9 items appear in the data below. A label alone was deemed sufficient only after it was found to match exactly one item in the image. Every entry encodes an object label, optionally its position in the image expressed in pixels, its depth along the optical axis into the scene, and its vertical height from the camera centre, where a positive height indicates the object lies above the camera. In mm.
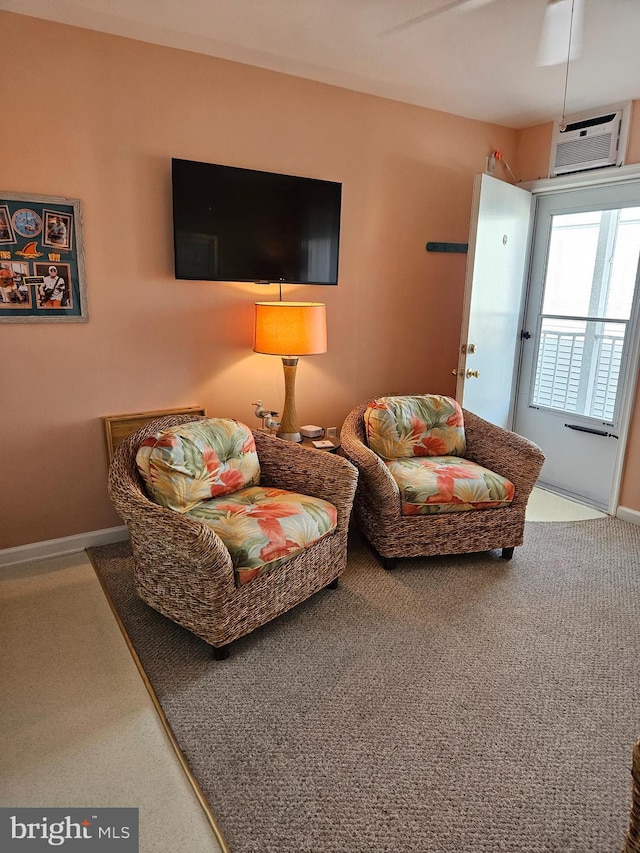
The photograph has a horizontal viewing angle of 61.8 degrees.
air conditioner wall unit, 3166 +1024
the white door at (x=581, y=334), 3338 -153
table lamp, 2730 -138
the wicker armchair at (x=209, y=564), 1902 -1014
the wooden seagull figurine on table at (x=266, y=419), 2945 -642
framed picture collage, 2367 +148
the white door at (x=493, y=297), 3205 +65
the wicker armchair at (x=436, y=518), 2623 -1040
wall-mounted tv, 2641 +386
